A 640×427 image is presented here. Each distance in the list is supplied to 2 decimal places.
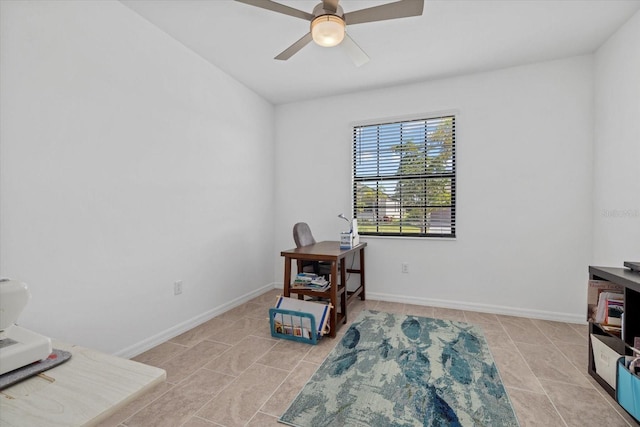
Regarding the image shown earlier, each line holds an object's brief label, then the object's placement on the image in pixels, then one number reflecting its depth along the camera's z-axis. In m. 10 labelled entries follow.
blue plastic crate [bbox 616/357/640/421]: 1.43
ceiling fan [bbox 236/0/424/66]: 1.74
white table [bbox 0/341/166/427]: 0.69
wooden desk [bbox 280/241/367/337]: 2.51
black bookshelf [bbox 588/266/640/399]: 1.63
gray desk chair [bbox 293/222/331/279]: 3.07
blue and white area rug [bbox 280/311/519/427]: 1.55
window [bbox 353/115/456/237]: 3.30
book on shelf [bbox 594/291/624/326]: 1.79
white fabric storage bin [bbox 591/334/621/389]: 1.66
